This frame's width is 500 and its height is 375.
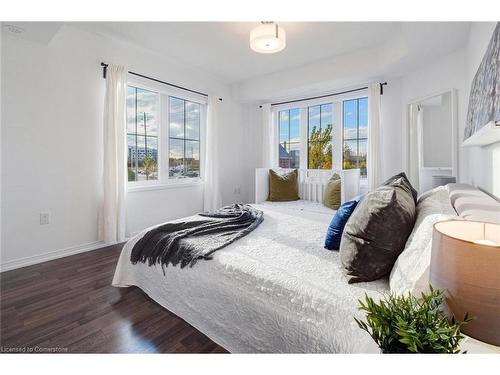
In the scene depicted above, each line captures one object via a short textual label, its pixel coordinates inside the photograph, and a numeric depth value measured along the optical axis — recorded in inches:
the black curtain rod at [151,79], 122.0
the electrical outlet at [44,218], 107.8
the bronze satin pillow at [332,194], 138.3
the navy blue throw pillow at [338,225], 63.9
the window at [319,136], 168.9
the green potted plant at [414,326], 23.6
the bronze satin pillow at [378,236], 46.0
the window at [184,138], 158.7
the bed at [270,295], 43.3
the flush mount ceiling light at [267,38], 94.5
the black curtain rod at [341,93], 143.0
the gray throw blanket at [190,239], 67.7
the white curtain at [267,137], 185.6
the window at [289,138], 183.3
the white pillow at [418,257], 37.5
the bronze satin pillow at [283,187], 161.6
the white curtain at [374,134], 142.7
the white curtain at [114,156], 122.0
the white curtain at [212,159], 171.9
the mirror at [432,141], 108.1
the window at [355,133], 156.6
